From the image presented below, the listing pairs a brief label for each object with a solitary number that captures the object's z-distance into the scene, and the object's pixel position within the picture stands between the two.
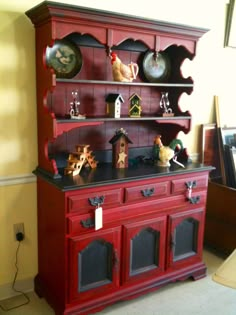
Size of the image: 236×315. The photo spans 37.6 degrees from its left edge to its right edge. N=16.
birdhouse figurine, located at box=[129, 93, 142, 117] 2.40
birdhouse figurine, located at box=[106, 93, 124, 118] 2.27
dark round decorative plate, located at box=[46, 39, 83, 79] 2.16
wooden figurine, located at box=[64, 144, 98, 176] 2.14
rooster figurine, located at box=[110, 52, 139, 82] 2.20
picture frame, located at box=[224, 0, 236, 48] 2.96
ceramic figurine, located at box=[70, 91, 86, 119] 2.26
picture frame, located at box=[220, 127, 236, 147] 3.10
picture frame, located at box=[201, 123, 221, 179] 3.11
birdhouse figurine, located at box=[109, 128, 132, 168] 2.33
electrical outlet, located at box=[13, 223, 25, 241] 2.28
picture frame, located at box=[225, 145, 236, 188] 2.94
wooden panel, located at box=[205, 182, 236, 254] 2.86
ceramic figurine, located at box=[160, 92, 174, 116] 2.65
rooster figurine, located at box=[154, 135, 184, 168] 2.45
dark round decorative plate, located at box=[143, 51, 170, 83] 2.53
